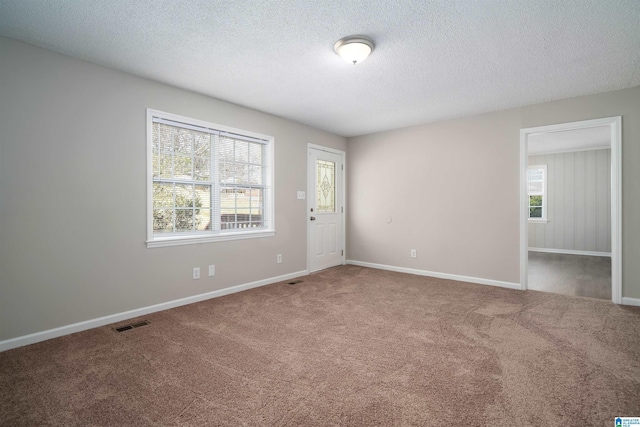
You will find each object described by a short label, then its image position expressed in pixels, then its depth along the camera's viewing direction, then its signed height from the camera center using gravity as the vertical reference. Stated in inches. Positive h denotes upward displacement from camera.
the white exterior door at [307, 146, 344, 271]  212.2 +2.2
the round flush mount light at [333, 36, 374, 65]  99.9 +53.7
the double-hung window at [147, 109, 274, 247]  138.9 +14.8
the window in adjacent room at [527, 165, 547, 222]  310.3 +17.7
